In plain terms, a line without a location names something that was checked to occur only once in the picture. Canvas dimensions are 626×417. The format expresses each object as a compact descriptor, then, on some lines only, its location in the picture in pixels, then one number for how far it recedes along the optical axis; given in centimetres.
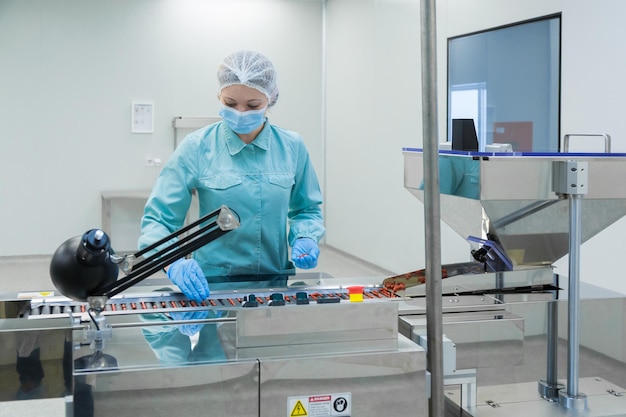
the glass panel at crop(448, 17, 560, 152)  382
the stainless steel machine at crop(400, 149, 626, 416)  132
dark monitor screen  141
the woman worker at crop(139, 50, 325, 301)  205
